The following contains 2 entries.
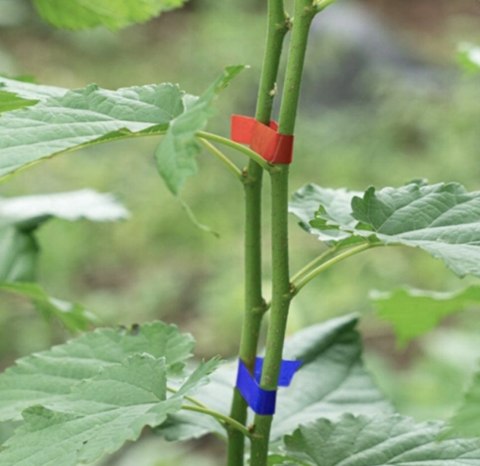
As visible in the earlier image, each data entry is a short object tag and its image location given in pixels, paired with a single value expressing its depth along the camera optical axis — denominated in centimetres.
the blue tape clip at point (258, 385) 114
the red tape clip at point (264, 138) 111
